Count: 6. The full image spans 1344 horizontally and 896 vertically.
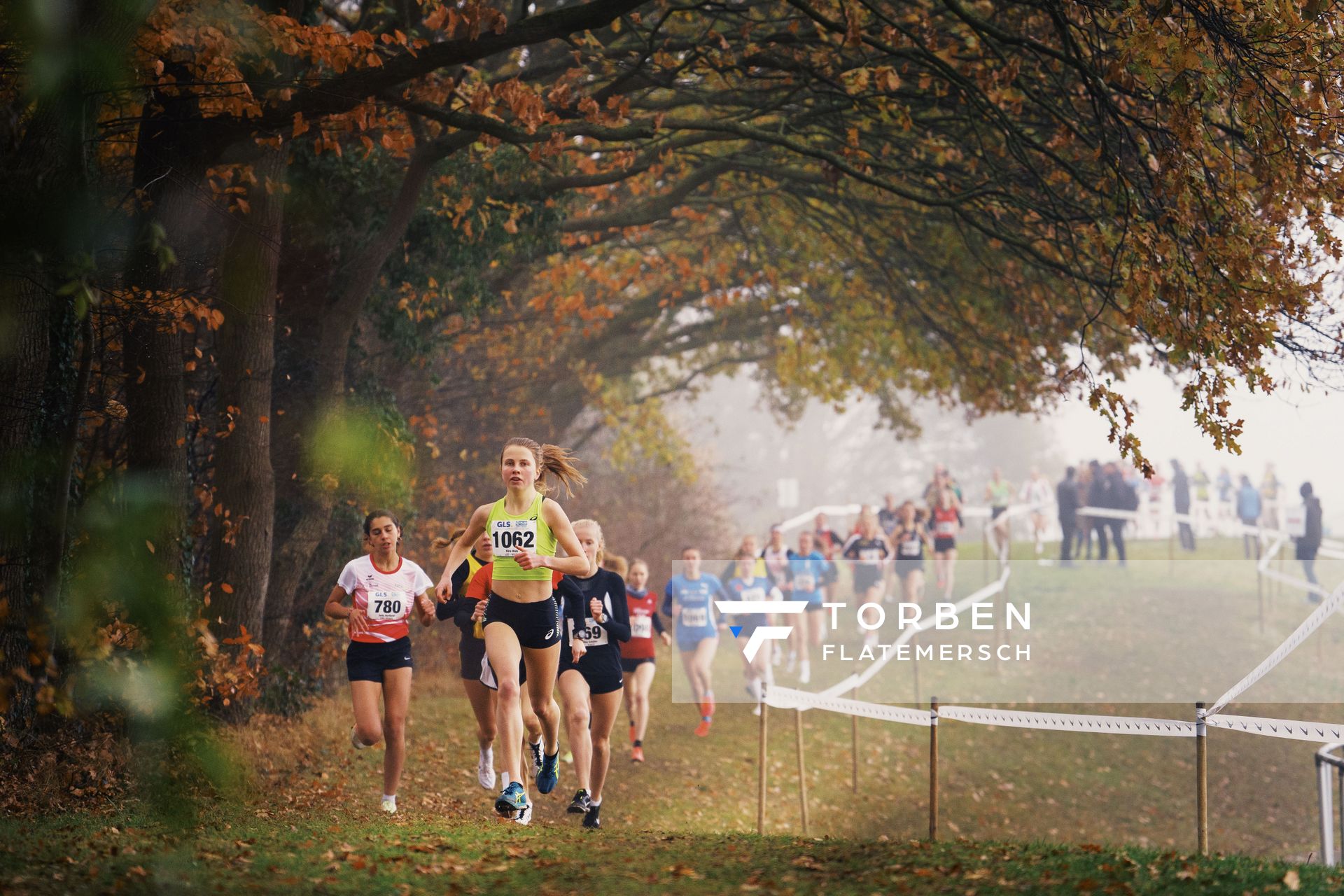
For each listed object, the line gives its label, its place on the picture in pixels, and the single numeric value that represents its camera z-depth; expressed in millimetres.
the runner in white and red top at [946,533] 44719
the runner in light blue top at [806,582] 38781
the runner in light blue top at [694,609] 31422
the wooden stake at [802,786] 26059
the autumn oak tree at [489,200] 18469
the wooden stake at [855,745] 31447
